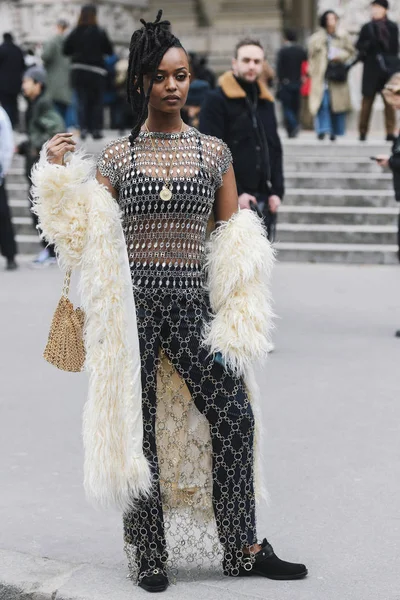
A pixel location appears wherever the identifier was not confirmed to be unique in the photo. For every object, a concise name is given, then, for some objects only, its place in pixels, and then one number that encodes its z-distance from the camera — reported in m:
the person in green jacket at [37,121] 12.04
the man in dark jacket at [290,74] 18.09
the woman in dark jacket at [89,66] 16.70
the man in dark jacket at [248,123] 7.42
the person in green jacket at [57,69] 16.62
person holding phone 7.96
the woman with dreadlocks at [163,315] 3.88
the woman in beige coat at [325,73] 16.17
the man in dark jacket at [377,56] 14.96
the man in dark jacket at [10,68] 17.62
